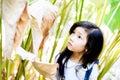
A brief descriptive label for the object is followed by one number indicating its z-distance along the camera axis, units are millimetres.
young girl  1575
